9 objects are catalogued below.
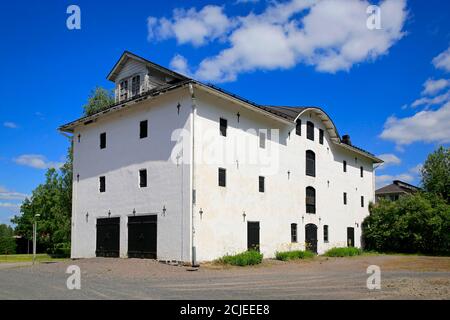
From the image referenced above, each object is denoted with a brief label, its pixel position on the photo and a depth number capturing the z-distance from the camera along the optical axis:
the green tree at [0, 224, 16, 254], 47.78
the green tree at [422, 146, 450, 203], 46.81
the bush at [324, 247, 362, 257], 29.39
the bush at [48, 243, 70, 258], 37.19
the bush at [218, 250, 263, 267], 20.47
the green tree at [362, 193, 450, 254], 31.84
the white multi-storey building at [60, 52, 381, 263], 20.77
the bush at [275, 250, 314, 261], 24.39
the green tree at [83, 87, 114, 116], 36.59
